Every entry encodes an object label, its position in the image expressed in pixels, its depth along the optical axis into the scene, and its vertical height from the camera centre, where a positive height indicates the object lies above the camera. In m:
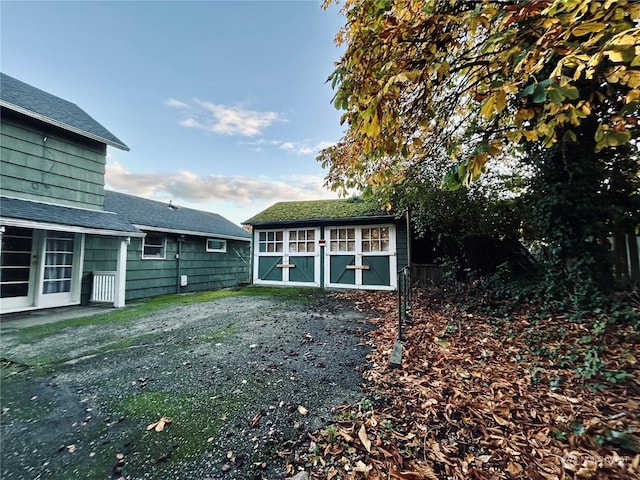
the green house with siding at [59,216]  5.90 +0.97
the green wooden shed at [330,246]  8.82 +0.44
